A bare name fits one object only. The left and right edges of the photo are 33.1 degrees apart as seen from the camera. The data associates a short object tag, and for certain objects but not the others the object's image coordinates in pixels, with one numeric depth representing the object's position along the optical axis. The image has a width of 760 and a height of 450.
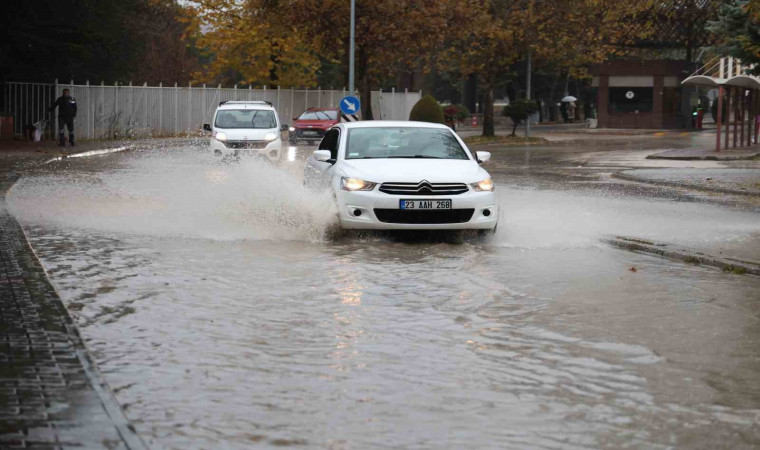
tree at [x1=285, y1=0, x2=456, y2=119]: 51.41
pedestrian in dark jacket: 38.22
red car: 48.03
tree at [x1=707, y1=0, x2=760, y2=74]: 34.03
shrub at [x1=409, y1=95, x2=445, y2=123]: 52.41
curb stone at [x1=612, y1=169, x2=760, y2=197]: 23.06
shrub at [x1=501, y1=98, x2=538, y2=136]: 58.09
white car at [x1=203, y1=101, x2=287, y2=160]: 30.45
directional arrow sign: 38.81
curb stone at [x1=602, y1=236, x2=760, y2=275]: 11.95
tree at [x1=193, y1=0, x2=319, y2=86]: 65.19
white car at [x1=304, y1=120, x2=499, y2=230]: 13.81
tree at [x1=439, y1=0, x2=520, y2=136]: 52.53
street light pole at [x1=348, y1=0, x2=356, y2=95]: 45.56
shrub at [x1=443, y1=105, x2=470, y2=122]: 81.06
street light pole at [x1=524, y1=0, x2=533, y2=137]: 53.38
